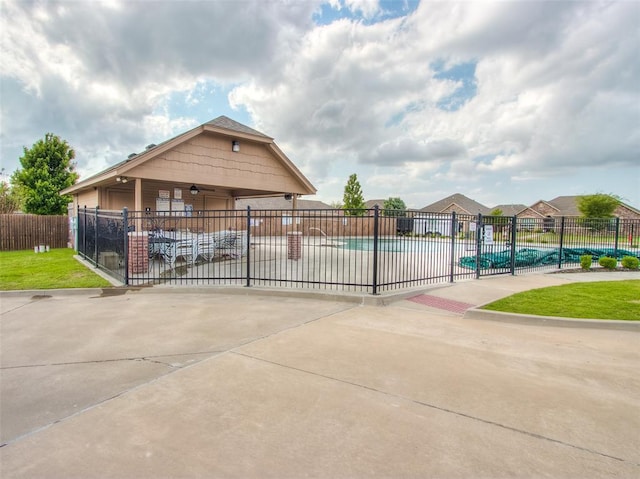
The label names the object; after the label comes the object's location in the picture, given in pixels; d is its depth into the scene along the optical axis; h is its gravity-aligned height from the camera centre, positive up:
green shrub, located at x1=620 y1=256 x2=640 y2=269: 12.09 -1.17
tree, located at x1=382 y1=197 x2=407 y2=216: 68.38 +5.00
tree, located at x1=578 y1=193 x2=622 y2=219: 38.09 +2.69
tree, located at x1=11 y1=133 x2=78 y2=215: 24.33 +3.49
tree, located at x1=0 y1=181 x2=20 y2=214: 28.10 +2.12
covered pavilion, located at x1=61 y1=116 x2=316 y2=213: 11.36 +1.98
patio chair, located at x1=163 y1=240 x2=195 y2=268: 11.30 -0.82
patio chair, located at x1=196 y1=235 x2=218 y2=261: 11.92 -0.64
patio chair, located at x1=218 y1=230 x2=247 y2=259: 12.94 -0.53
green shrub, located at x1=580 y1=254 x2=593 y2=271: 11.88 -1.13
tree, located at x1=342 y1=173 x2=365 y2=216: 51.12 +5.22
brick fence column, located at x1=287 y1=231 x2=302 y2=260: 13.85 -0.68
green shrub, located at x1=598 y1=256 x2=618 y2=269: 12.10 -1.17
